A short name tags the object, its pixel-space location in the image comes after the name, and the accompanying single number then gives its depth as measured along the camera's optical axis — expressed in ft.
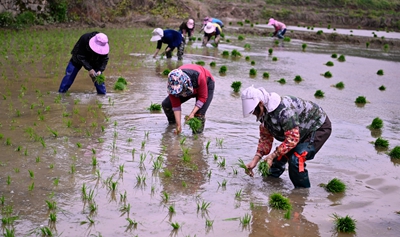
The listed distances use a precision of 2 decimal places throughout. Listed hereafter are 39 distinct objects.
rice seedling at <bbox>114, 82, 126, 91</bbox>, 33.27
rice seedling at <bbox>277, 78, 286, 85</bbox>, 41.88
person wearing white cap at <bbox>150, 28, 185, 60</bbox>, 44.89
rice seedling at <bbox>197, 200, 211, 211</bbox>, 15.39
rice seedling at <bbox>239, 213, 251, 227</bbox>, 14.66
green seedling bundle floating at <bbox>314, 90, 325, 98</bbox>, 37.01
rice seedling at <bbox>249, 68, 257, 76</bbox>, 44.80
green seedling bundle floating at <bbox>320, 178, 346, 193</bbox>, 17.62
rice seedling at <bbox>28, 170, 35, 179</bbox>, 16.76
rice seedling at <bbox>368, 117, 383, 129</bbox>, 27.96
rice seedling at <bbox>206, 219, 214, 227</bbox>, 14.33
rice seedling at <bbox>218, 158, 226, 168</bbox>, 19.81
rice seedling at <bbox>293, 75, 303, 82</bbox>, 43.57
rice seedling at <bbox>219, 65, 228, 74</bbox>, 44.86
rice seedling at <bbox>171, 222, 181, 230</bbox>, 13.94
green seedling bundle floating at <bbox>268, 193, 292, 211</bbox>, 15.72
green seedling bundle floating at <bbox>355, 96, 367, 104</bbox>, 35.81
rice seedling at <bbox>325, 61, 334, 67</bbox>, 56.18
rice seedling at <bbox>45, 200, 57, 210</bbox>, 14.49
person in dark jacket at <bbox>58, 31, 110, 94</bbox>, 28.96
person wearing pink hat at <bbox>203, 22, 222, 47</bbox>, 63.05
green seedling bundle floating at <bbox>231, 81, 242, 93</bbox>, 36.14
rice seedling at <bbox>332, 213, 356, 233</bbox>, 14.46
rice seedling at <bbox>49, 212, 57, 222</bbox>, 13.71
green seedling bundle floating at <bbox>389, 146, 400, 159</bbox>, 22.68
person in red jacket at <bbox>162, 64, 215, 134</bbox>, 21.30
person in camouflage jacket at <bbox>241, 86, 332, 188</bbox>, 16.31
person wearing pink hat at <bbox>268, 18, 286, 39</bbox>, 87.35
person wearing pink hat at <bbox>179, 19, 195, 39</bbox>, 64.74
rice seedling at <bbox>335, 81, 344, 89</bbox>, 42.29
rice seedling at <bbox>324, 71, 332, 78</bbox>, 47.96
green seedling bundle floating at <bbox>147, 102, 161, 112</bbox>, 28.55
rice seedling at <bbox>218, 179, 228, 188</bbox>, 17.64
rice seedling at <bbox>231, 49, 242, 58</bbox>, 57.67
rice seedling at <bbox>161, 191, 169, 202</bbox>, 15.93
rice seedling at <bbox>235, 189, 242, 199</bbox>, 16.71
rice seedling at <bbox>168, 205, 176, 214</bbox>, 15.01
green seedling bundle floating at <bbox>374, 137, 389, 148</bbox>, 24.13
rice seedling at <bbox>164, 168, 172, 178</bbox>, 18.15
